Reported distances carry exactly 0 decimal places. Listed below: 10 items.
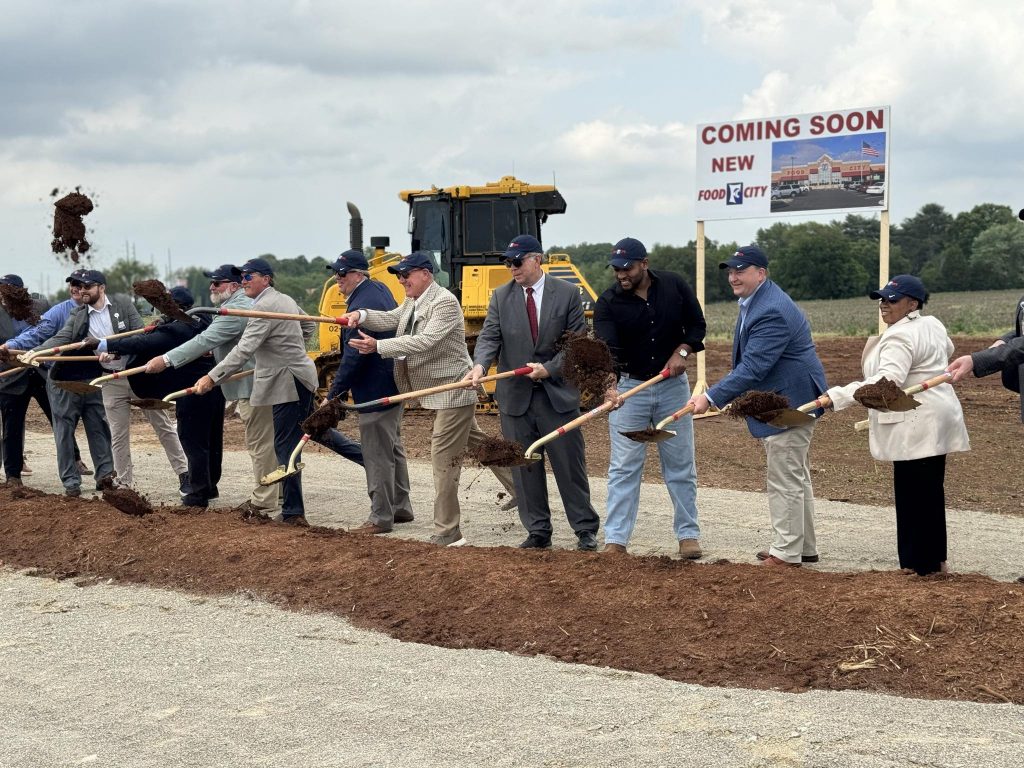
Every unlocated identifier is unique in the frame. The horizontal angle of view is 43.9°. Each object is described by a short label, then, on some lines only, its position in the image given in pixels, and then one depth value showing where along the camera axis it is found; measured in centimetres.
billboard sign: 1834
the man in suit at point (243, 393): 1059
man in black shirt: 859
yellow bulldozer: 1944
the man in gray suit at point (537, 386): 886
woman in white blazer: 766
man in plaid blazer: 928
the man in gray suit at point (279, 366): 1017
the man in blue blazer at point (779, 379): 814
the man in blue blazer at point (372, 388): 998
